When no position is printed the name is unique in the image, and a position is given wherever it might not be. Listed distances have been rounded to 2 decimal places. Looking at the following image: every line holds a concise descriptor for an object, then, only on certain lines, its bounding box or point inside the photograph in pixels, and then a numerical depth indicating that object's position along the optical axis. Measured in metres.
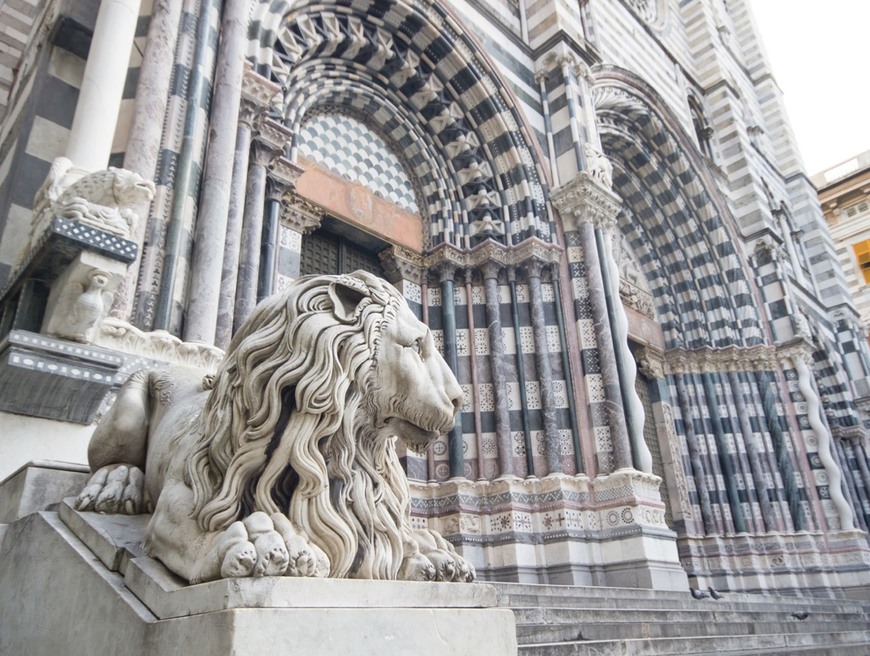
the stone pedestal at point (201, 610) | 1.33
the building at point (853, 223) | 23.66
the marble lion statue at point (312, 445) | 1.64
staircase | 3.31
